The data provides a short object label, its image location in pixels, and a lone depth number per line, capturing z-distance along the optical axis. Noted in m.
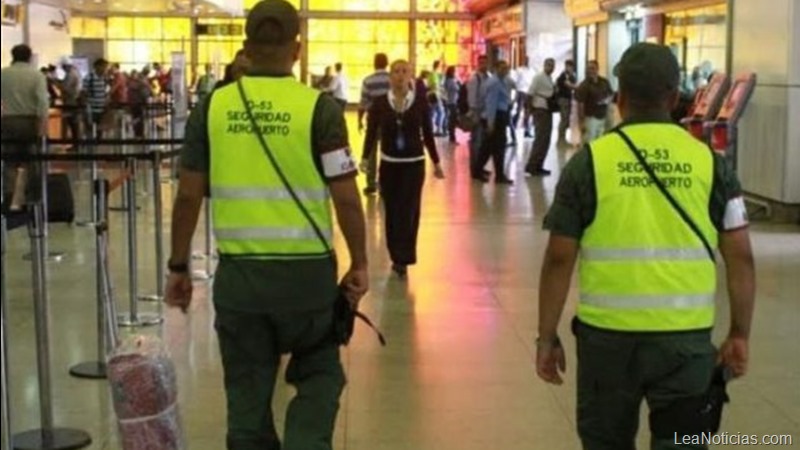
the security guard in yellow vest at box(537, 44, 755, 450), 3.77
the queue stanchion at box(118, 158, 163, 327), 8.47
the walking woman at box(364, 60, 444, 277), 10.14
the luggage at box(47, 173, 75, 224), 6.70
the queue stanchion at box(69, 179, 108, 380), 7.05
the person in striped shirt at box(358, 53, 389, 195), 14.19
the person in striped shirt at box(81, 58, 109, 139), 22.45
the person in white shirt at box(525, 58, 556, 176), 20.20
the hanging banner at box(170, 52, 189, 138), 17.72
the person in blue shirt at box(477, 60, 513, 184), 18.91
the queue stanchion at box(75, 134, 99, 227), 13.26
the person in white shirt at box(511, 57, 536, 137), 30.03
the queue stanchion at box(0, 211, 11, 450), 3.84
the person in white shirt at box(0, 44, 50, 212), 13.69
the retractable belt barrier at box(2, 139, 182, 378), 7.09
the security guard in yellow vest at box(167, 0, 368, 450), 4.33
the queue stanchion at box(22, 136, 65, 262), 10.87
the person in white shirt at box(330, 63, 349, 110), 30.66
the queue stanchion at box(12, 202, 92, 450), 5.79
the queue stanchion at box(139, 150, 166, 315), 9.03
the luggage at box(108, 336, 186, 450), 4.45
